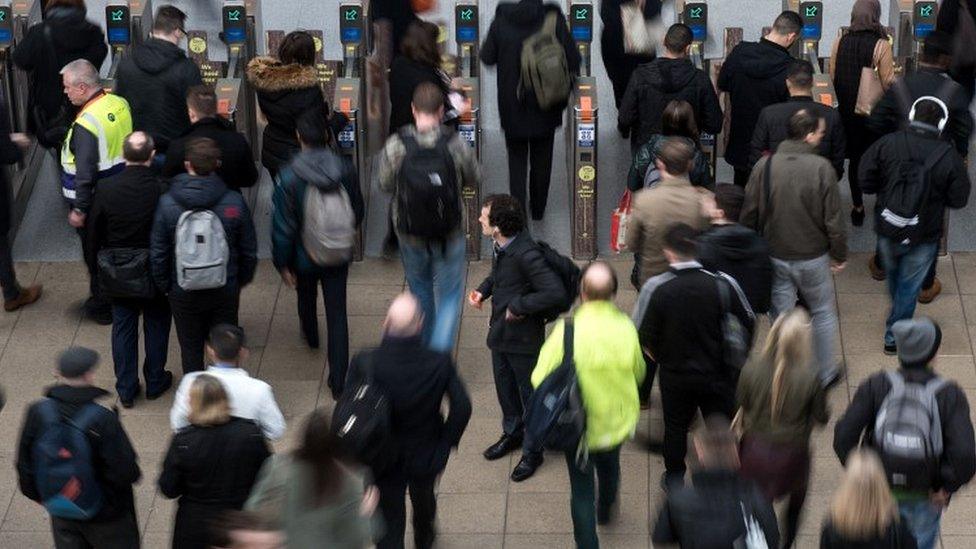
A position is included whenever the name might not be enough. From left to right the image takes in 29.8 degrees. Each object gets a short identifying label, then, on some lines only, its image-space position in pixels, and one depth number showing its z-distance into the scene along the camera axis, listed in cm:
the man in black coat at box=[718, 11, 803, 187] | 1169
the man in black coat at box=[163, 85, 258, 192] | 1051
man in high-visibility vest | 1069
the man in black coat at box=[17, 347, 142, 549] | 799
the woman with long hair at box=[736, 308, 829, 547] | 818
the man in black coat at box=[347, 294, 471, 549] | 809
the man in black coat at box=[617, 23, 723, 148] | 1140
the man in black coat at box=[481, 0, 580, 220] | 1187
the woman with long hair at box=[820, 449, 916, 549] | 698
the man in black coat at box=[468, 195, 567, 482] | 927
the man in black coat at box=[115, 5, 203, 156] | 1136
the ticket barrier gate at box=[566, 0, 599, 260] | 1188
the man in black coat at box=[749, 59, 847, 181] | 1086
